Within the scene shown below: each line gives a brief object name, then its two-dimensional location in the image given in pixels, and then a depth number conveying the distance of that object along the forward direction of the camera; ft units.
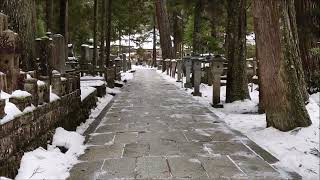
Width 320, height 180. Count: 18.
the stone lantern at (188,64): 55.88
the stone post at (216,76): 37.50
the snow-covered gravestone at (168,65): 98.63
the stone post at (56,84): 22.66
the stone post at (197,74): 48.52
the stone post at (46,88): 20.14
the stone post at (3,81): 15.72
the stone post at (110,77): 55.82
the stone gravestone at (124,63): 114.11
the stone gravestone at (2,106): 14.23
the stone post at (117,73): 69.10
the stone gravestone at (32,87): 17.83
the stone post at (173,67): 85.50
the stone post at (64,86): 24.20
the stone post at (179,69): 72.89
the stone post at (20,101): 16.20
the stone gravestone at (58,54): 30.05
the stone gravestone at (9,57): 16.66
